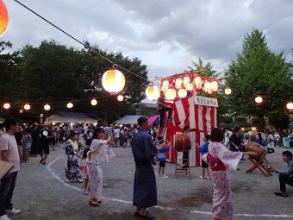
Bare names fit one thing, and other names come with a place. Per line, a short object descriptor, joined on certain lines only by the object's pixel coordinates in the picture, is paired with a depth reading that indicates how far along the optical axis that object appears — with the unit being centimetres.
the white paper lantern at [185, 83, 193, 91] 1433
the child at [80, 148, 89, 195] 673
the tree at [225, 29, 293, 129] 2487
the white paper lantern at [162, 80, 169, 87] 1517
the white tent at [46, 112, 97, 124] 2916
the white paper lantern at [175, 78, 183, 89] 1470
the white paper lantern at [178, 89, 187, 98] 1448
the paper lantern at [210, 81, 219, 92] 1534
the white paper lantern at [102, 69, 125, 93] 841
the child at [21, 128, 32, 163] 1239
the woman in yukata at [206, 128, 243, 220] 458
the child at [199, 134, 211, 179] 875
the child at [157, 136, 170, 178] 921
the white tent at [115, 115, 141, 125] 2954
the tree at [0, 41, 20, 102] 1976
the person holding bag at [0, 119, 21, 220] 469
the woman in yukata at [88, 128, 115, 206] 586
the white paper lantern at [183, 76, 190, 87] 1449
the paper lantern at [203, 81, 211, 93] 1495
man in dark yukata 513
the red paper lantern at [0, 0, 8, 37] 471
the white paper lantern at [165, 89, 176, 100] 1443
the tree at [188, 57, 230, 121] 3029
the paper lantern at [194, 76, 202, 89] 1427
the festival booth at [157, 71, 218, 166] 1211
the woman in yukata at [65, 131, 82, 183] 806
